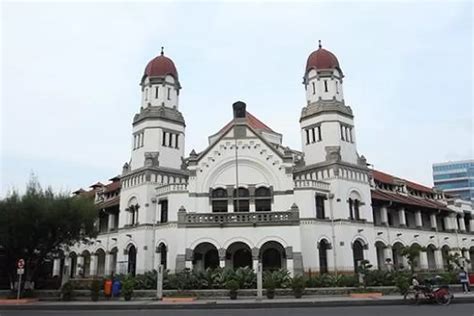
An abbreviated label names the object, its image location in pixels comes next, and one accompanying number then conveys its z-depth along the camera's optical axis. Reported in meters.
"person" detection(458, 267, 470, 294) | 26.84
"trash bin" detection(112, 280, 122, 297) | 25.83
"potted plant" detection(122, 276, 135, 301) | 24.66
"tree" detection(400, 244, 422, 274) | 34.62
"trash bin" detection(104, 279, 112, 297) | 25.71
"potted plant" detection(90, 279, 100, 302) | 24.98
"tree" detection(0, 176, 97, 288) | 29.31
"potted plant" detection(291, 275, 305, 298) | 24.47
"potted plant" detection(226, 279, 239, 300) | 23.91
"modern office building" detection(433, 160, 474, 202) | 114.69
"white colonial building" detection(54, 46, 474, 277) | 32.97
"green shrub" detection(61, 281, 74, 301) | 25.64
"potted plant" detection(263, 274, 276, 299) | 24.17
